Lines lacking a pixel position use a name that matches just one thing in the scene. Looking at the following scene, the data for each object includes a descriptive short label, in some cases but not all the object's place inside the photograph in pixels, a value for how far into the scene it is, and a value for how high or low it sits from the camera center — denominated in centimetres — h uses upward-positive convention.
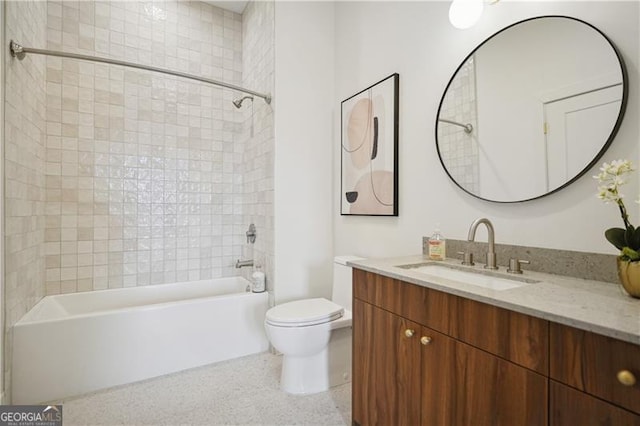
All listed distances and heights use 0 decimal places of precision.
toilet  170 -76
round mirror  107 +44
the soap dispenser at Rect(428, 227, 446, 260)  147 -16
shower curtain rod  167 +96
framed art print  193 +45
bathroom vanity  65 -38
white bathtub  169 -81
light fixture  139 +96
